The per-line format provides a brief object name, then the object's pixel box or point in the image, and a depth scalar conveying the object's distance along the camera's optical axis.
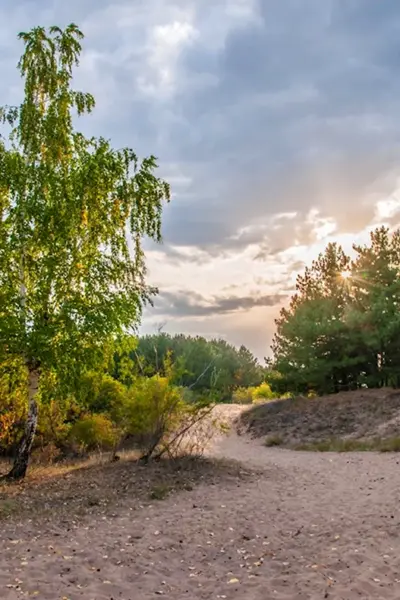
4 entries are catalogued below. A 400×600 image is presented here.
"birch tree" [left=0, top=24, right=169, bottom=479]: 14.87
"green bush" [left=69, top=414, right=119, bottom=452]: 21.55
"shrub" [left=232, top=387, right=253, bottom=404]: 48.10
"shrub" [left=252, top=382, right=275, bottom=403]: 44.65
